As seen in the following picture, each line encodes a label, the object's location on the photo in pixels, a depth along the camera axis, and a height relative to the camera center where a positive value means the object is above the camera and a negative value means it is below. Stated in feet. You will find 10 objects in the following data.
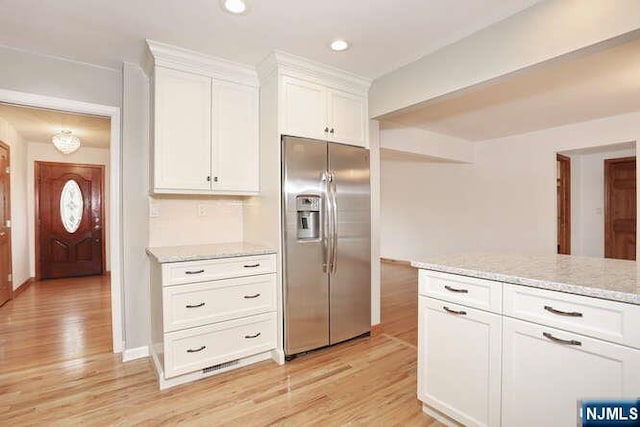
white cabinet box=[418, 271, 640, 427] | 4.14 -2.14
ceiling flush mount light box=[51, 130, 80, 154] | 14.35 +3.33
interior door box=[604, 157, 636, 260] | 16.99 +0.08
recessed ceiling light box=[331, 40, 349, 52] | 7.80 +4.15
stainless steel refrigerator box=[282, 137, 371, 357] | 8.60 -0.84
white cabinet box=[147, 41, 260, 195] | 8.05 +2.40
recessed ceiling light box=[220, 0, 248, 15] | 6.21 +4.10
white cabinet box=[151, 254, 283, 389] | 7.32 -2.50
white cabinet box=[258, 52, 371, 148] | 8.53 +3.26
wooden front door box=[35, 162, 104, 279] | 18.07 -0.26
